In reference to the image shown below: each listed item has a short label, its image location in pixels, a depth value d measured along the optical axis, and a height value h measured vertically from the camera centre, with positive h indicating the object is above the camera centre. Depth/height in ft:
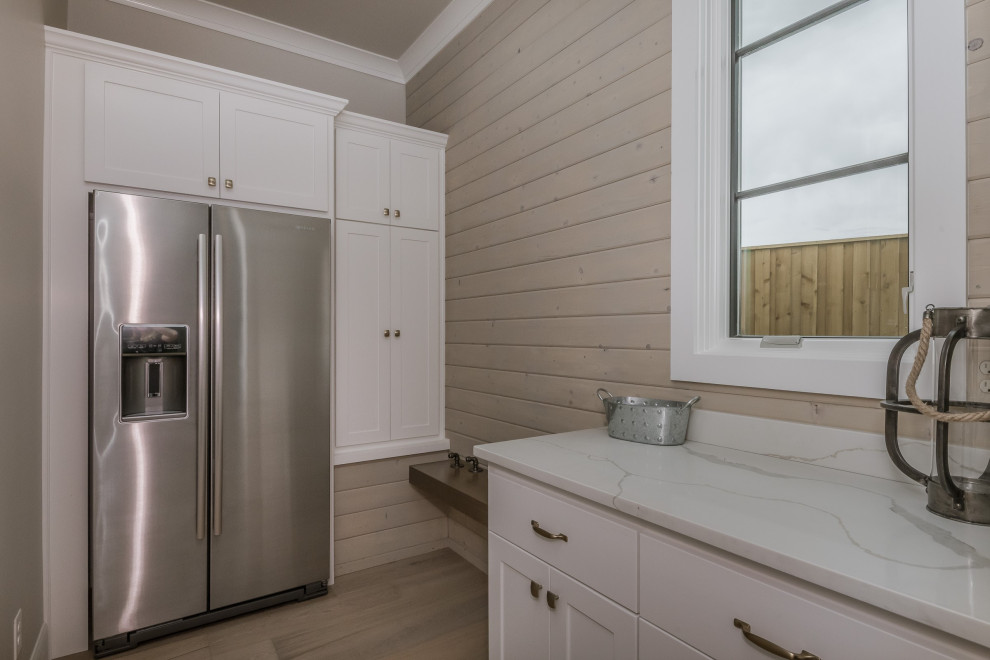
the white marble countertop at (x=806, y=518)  2.23 -1.12
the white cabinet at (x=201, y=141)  6.69 +2.71
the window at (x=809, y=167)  3.65 +1.44
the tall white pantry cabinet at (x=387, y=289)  8.65 +0.74
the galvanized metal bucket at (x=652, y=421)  5.01 -0.91
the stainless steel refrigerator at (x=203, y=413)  6.43 -1.14
